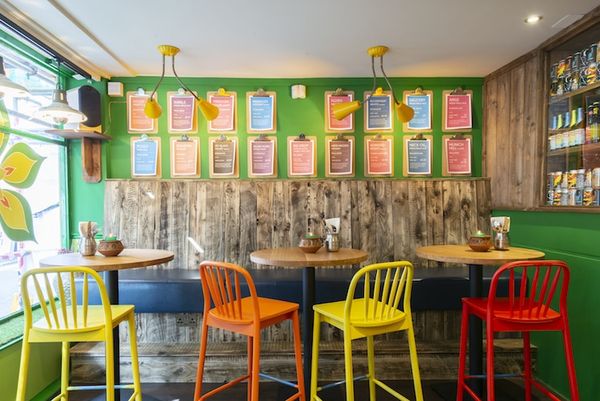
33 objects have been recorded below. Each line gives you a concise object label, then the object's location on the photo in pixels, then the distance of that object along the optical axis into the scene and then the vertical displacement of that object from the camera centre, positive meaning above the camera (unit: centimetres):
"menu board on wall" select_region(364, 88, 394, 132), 336 +75
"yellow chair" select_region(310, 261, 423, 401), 173 -63
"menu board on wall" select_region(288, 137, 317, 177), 336 +35
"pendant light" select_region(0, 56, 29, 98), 190 +58
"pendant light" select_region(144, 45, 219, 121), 286 +70
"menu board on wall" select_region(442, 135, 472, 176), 339 +36
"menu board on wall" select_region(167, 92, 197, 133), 333 +77
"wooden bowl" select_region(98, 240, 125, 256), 219 -32
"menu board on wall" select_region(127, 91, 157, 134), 332 +73
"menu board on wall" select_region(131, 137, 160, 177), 334 +33
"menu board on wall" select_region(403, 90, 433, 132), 337 +82
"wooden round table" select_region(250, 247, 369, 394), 199 -37
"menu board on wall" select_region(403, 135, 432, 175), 337 +38
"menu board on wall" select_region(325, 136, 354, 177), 336 +34
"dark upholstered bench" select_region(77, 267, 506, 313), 273 -73
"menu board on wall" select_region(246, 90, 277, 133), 335 +78
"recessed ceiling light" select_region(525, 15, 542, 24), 230 +112
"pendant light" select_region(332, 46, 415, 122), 281 +68
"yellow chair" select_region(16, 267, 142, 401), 167 -63
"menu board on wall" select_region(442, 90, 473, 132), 338 +78
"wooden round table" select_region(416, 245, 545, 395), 209 -49
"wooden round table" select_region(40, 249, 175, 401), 194 -37
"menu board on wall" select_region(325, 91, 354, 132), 335 +72
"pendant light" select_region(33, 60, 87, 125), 242 +57
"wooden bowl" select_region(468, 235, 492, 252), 221 -30
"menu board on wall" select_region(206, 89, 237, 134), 333 +77
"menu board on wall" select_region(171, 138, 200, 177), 333 +36
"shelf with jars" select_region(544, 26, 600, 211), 233 +47
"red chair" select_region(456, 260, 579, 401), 177 -62
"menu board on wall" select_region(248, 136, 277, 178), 336 +35
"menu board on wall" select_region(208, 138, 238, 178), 334 +37
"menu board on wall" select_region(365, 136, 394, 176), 337 +37
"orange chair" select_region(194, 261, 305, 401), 176 -63
